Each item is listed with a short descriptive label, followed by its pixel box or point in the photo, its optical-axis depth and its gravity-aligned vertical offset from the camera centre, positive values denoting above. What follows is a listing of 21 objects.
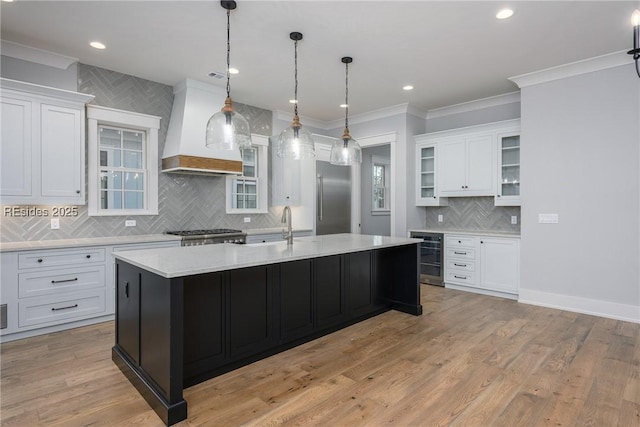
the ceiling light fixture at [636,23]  1.84 +1.01
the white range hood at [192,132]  4.50 +1.04
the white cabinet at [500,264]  4.78 -0.73
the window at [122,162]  4.20 +0.64
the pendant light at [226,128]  2.69 +0.64
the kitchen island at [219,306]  2.14 -0.73
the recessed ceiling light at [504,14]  2.99 +1.70
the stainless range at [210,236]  4.39 -0.32
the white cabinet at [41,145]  3.40 +0.69
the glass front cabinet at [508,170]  4.98 +0.61
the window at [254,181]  5.80 +0.52
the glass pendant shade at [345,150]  3.53 +0.62
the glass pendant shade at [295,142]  3.22 +0.64
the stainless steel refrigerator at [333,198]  6.40 +0.25
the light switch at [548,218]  4.33 -0.08
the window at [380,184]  7.46 +0.63
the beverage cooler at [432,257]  5.56 -0.73
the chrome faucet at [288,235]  3.38 -0.22
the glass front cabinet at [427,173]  5.81 +0.65
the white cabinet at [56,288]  3.28 -0.76
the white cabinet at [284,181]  5.94 +0.53
